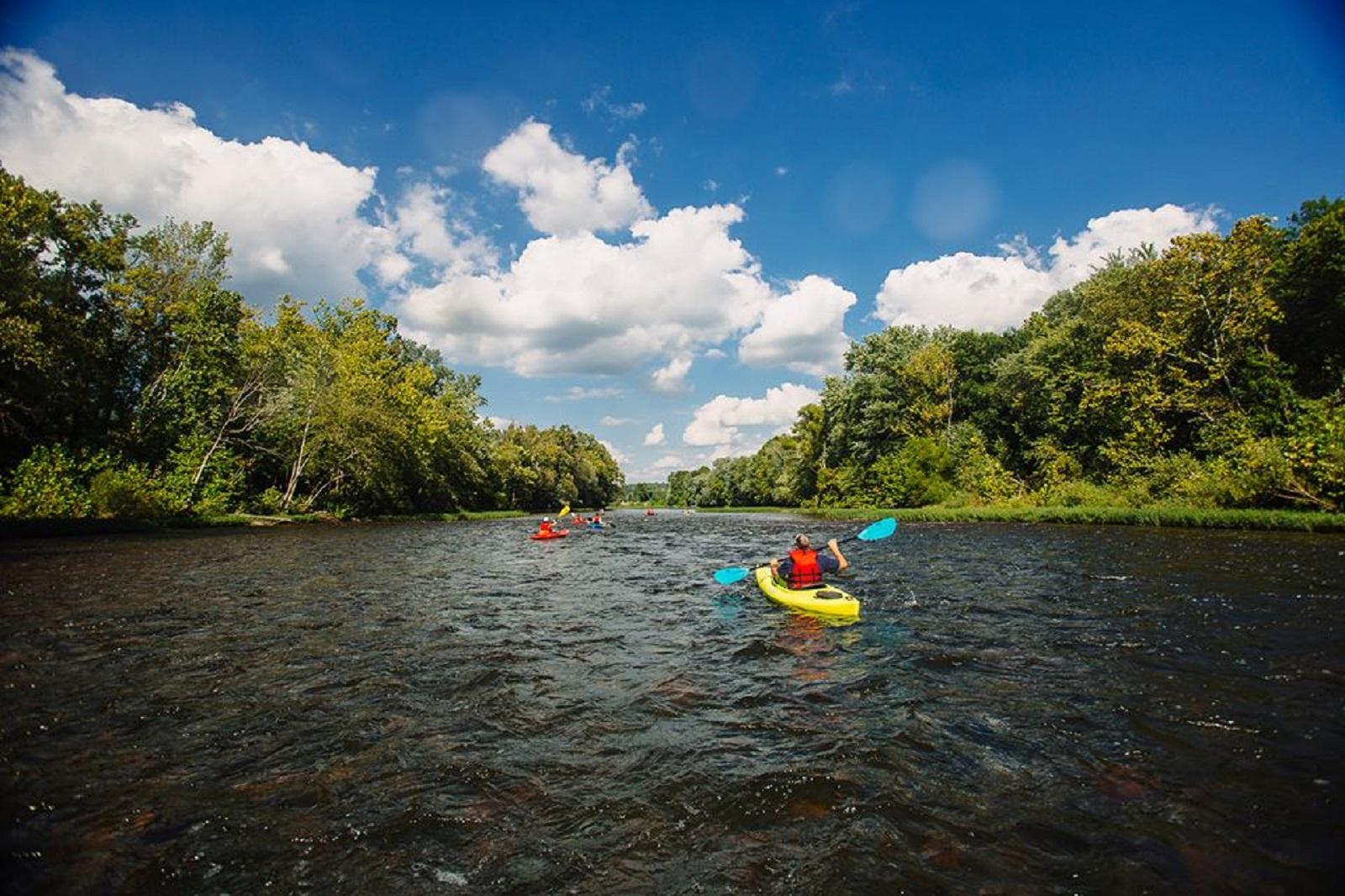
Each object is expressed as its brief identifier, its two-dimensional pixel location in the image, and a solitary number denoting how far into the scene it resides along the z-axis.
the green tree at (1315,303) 29.34
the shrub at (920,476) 46.91
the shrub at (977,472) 42.47
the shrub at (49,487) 26.20
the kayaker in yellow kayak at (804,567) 12.10
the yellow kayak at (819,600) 10.90
